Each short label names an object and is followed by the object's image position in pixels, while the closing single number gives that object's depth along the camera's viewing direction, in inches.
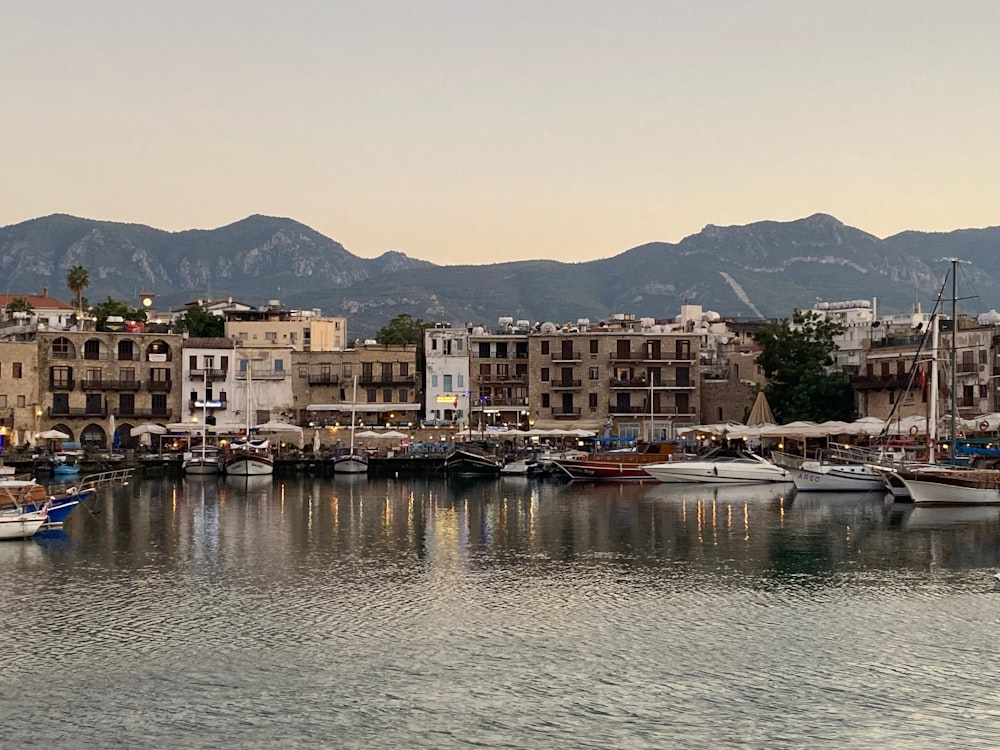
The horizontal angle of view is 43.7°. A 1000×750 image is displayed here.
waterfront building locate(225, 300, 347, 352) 4790.8
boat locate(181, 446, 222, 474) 3476.9
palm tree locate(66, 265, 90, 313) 4899.1
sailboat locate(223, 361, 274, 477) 3390.7
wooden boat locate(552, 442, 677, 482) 3179.1
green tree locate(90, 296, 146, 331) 4832.7
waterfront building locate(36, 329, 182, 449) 3900.1
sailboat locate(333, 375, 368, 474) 3538.4
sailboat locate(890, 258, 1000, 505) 2329.0
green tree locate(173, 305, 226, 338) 4864.7
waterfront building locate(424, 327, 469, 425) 4197.8
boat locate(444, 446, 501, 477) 3491.6
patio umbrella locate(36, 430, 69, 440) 3588.3
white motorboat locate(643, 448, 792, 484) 3100.4
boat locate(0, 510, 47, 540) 1845.5
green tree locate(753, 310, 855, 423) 3843.5
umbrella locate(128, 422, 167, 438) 3801.7
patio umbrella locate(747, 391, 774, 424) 3666.3
